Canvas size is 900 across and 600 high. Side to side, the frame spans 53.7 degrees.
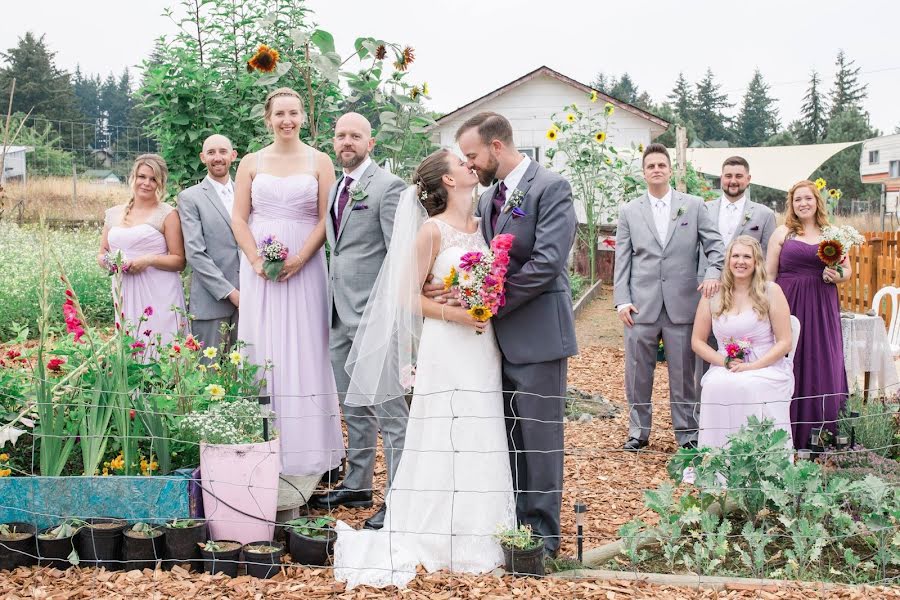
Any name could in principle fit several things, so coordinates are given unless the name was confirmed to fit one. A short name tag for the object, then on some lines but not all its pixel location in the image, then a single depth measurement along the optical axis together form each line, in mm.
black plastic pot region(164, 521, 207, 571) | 3752
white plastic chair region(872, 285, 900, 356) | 7661
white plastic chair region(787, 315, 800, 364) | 5732
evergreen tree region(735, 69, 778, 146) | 72375
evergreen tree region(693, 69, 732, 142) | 72625
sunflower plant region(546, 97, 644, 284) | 12994
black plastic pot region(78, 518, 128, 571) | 3736
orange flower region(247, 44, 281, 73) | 5469
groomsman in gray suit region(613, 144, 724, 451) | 6137
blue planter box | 3873
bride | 3848
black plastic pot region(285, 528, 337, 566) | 3840
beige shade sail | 30281
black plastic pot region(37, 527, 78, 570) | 3750
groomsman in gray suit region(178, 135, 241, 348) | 5574
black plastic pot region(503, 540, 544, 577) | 3652
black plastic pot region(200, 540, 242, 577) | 3727
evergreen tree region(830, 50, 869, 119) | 67812
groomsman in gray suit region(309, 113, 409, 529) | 4750
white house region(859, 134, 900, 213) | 42250
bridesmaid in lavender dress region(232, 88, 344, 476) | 4914
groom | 3979
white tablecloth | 6805
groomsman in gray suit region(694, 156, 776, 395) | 6445
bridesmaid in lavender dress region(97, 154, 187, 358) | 5824
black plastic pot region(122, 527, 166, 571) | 3732
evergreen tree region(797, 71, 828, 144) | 66500
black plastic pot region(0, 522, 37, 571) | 3730
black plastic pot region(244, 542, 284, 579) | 3723
